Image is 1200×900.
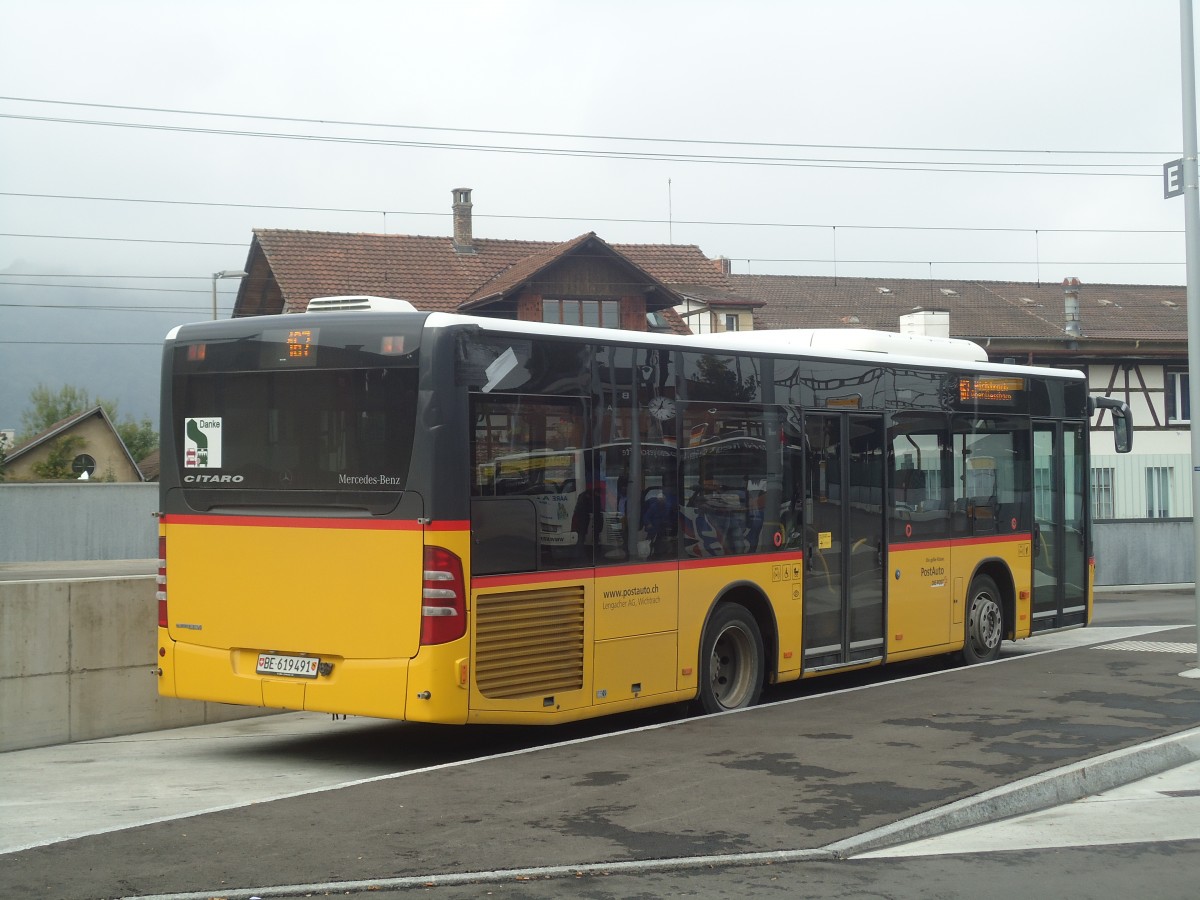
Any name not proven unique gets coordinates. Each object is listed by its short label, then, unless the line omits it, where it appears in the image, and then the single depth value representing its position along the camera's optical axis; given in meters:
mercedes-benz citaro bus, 9.51
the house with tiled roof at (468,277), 45.44
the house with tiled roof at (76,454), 75.31
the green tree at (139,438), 110.06
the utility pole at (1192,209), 13.52
